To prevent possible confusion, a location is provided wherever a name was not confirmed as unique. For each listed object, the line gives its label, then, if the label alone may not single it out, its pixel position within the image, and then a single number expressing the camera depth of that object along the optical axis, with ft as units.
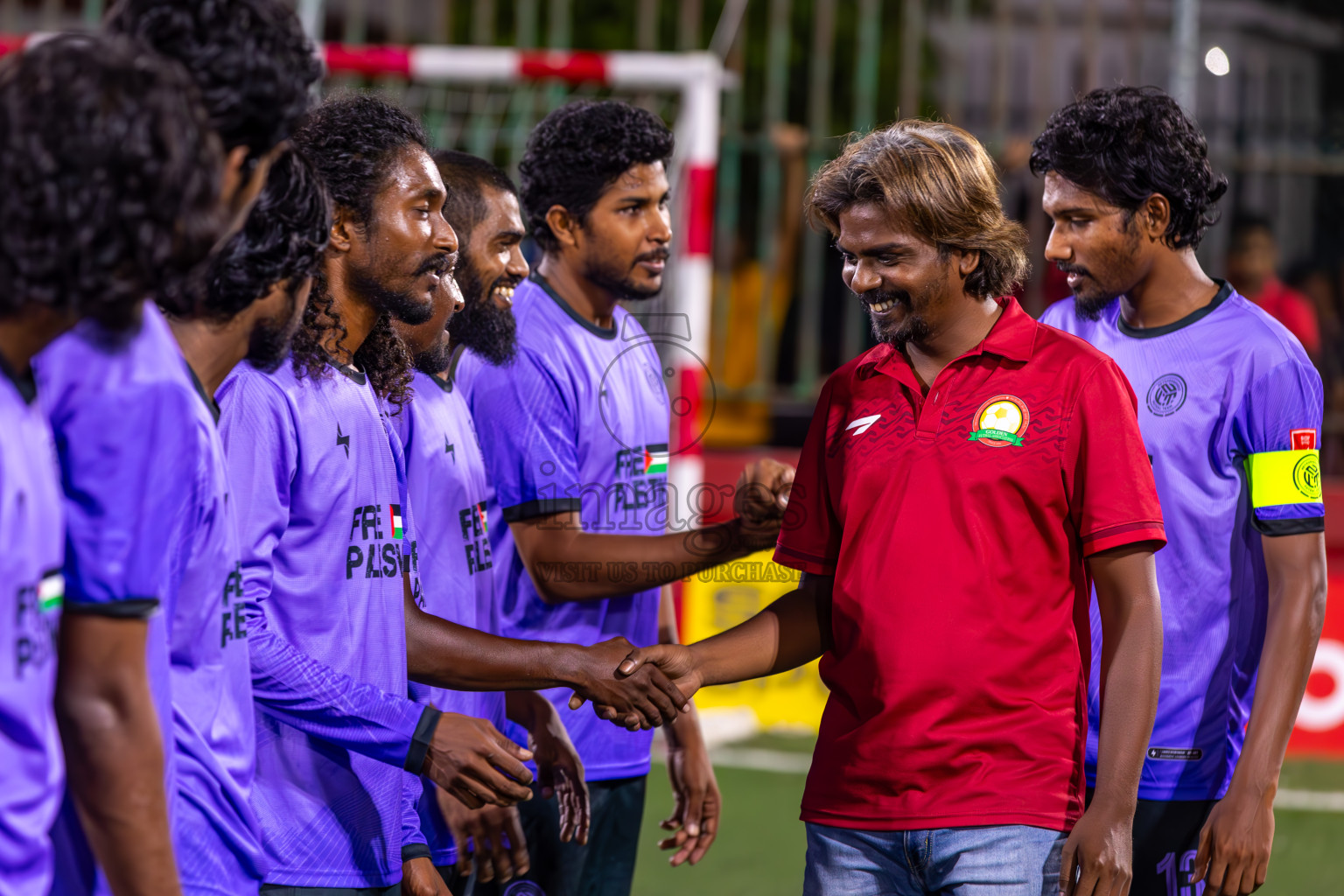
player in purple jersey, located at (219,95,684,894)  15.44
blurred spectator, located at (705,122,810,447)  56.59
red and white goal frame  45.29
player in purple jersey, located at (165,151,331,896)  12.45
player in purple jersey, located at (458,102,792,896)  21.97
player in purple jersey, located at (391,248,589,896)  19.83
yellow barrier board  49.14
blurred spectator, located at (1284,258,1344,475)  58.90
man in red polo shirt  16.01
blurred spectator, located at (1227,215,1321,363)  53.93
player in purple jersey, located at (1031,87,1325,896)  19.29
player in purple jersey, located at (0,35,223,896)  9.92
